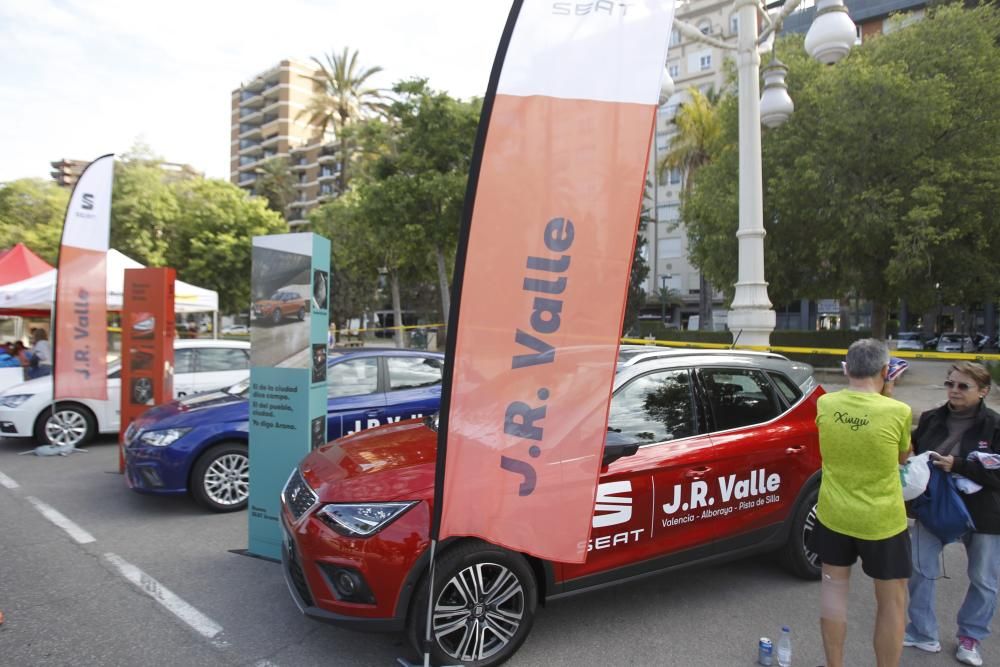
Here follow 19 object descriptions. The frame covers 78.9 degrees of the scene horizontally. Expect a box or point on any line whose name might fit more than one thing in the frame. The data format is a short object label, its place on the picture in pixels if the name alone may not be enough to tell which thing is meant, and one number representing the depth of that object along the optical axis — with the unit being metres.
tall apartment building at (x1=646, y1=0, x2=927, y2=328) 46.59
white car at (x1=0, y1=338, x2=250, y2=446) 8.28
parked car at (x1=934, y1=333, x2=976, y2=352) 33.16
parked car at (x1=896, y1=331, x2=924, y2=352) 34.46
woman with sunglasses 3.02
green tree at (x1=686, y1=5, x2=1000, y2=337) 14.53
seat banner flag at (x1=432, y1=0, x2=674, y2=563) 2.43
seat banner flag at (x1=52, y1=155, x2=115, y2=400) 8.05
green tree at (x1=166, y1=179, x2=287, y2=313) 24.97
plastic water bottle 3.05
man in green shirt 2.65
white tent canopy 12.41
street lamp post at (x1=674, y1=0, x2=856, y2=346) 8.26
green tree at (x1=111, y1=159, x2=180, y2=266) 24.62
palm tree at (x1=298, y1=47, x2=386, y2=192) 39.84
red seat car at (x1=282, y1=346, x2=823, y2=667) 2.90
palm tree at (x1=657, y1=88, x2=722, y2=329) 30.73
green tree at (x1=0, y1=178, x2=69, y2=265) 27.02
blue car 5.49
